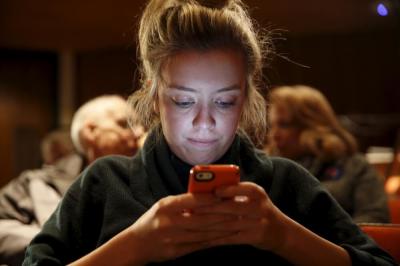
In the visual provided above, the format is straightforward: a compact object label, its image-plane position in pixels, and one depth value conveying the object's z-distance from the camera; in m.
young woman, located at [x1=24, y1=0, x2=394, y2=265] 1.94
